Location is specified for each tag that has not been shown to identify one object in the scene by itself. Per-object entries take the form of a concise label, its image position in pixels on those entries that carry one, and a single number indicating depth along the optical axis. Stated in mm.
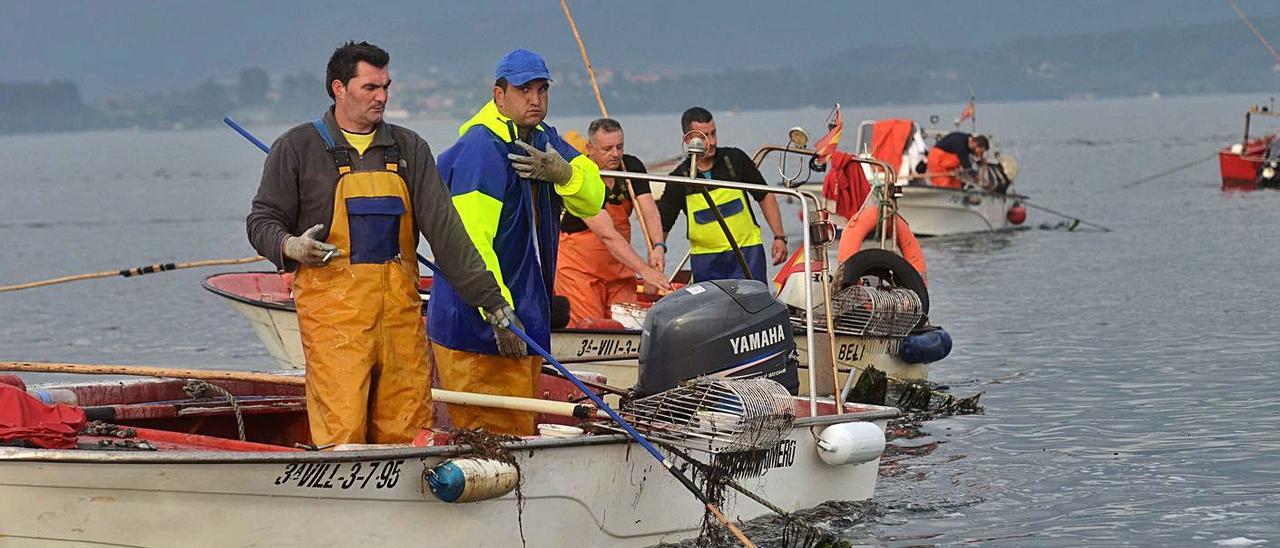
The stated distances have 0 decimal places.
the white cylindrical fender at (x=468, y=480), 15094
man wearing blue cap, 16297
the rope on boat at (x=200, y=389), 17844
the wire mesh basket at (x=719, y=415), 16422
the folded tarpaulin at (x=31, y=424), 14570
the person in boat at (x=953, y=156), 65812
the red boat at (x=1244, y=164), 86437
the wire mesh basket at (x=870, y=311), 26203
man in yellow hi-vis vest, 26391
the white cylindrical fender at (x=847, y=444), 18391
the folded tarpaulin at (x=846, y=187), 31859
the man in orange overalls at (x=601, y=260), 25109
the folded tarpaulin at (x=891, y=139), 64812
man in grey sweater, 14898
